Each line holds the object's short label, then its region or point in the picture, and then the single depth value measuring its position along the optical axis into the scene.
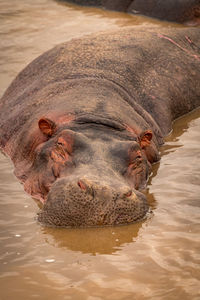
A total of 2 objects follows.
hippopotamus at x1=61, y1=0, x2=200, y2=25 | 28.70
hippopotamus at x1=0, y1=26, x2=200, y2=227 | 11.45
